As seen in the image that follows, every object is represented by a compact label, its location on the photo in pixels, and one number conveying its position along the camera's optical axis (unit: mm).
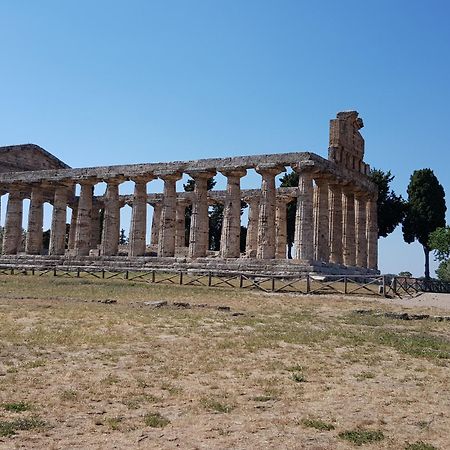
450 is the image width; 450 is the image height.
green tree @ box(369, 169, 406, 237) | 68062
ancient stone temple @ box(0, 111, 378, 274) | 43188
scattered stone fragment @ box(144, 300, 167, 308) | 21930
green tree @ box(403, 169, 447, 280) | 66438
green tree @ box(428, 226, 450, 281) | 57656
